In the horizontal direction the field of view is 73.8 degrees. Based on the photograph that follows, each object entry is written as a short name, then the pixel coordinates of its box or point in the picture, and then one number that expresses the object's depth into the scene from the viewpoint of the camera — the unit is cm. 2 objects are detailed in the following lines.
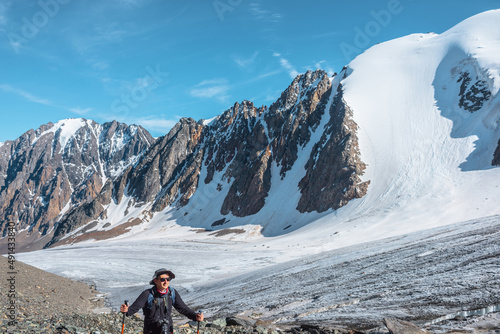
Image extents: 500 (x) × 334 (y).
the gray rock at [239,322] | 1378
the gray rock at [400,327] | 984
